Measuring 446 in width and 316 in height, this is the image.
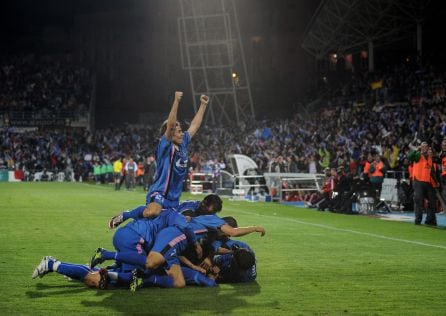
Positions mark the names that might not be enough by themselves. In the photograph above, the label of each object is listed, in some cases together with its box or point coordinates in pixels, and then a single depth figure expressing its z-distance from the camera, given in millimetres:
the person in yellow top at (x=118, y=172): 37328
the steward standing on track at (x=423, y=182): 17969
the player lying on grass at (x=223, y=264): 9039
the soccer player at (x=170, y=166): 9039
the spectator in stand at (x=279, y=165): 32862
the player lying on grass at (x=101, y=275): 8414
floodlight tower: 52500
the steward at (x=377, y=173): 24062
